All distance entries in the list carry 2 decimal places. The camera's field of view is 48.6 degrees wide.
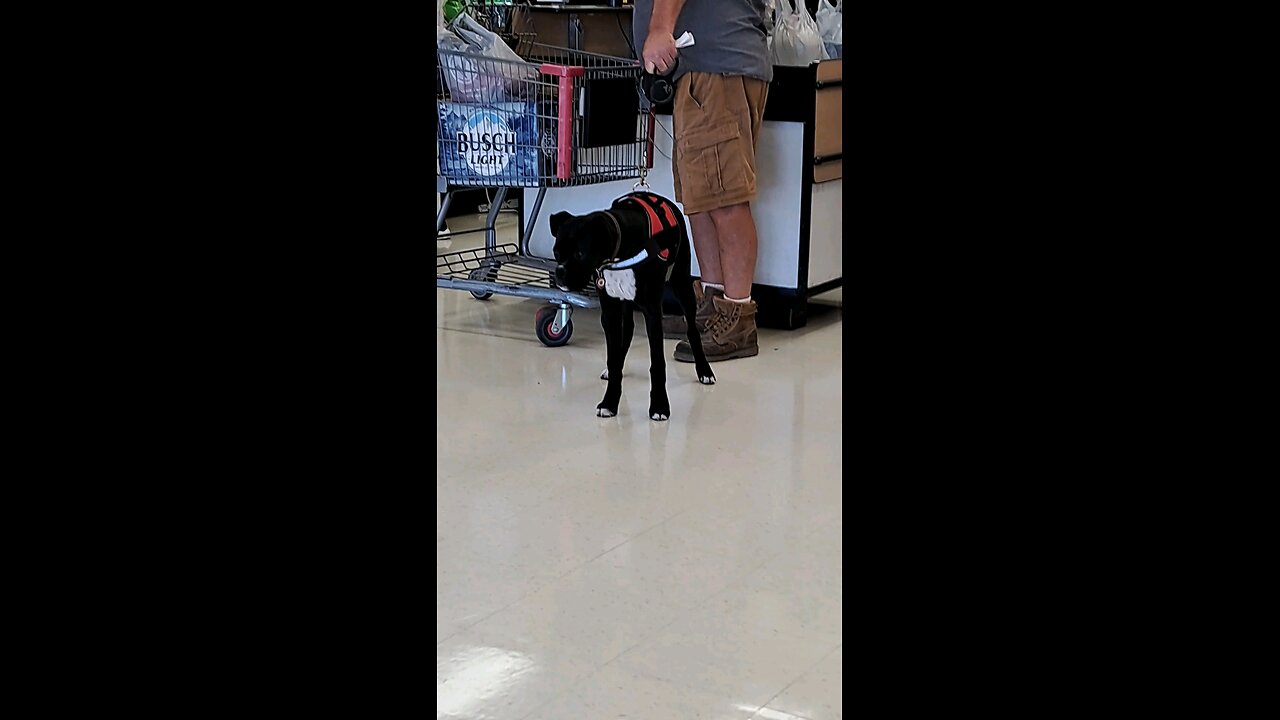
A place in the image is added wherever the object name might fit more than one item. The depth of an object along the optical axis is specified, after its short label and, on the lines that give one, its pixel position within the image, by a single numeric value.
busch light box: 4.36
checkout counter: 4.62
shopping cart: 4.30
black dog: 3.43
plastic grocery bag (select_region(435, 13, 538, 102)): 4.32
